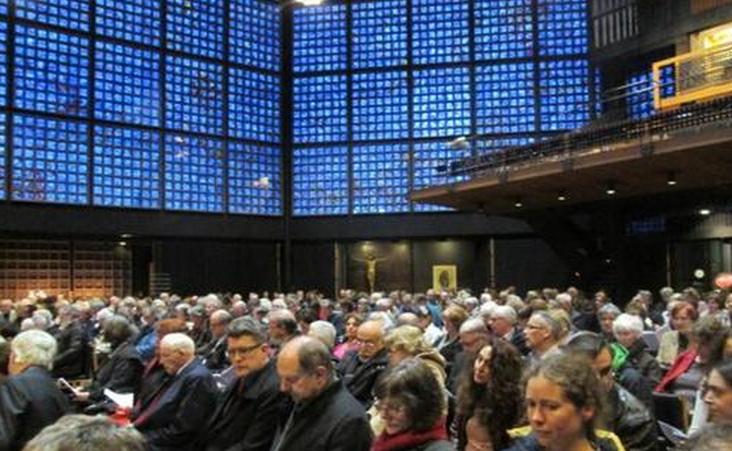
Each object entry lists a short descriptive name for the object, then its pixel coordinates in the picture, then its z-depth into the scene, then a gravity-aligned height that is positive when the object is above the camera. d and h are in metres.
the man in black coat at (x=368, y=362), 6.36 -0.74
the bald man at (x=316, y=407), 3.96 -0.68
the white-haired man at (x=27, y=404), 4.96 -0.81
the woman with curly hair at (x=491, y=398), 3.96 -0.64
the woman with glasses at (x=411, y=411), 3.52 -0.62
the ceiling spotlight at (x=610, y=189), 17.74 +1.75
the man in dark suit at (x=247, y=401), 4.85 -0.79
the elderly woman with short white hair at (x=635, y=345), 6.82 -0.65
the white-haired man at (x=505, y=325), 8.12 -0.56
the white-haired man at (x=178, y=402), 5.47 -0.90
